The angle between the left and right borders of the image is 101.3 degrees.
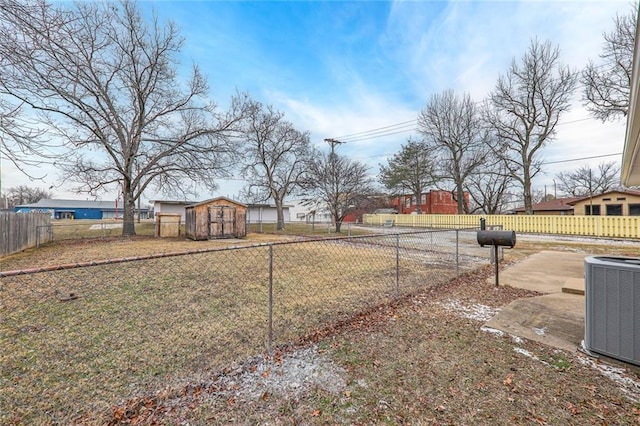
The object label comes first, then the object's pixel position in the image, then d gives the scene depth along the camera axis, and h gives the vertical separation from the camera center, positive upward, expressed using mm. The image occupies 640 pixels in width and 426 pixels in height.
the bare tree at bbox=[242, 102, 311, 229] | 22266 +5286
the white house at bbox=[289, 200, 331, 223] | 20575 +365
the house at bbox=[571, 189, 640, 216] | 23391 +621
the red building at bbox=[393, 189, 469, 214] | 37062 +1166
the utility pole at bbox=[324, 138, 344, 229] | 18547 +1956
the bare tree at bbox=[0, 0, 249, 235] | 13781 +5507
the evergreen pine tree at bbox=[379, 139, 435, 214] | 27094 +4505
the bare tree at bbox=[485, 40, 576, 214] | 18516 +8097
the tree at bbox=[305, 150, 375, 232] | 18516 +1948
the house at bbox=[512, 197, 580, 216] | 29839 +344
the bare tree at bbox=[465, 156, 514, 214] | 25530 +2262
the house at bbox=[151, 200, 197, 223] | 30297 +945
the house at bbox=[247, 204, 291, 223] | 34856 +156
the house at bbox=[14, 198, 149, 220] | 50062 +1325
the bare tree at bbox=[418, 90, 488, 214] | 23672 +7336
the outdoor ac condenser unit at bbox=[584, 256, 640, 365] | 2420 -944
